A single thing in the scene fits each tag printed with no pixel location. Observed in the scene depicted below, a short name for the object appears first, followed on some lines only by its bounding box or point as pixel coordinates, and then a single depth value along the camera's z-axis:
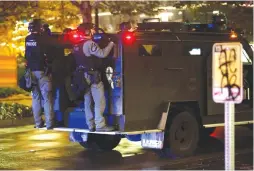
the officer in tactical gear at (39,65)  20.17
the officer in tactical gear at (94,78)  18.86
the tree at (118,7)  36.87
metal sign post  11.77
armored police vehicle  18.89
